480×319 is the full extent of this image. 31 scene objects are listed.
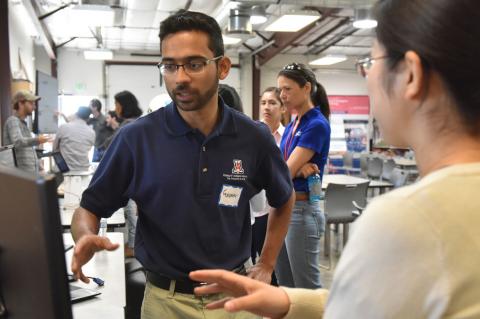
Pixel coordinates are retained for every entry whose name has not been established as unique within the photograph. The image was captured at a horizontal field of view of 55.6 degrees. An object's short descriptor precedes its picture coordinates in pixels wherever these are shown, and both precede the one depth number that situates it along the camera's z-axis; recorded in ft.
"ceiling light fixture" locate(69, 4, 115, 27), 20.02
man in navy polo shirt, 4.67
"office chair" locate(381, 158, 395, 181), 23.40
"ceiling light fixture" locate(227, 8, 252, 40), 22.52
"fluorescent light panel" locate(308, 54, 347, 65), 34.94
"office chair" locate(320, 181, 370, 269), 15.29
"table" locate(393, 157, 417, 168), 24.44
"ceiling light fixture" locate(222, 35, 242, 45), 26.07
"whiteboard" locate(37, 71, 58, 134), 23.28
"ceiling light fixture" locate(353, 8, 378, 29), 21.18
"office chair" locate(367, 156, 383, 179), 25.55
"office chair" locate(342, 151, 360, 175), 32.30
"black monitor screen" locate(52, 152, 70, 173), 14.89
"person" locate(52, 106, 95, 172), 18.40
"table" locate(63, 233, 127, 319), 5.38
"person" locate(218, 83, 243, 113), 8.96
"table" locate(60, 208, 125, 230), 9.75
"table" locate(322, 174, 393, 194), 17.76
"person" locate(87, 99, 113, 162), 22.84
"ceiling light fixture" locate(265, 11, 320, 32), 21.24
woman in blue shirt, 9.04
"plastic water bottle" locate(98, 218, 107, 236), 8.65
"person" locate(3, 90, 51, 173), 15.69
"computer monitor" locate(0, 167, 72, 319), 1.80
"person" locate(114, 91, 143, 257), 15.16
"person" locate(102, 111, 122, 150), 23.07
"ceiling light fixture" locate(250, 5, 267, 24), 22.64
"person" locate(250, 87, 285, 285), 12.18
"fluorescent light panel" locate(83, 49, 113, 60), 32.22
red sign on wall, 41.77
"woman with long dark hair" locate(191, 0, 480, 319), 1.86
